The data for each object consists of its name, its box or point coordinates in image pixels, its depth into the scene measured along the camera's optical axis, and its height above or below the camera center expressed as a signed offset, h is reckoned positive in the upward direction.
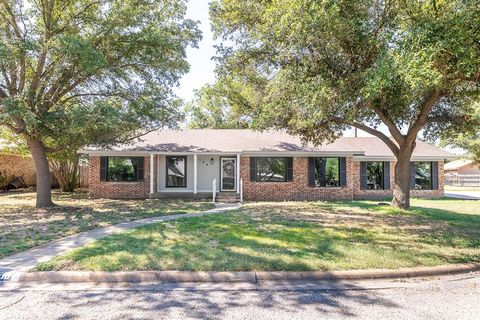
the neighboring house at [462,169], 47.51 +0.14
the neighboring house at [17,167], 21.36 +0.43
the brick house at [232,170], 16.92 +0.10
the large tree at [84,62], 10.37 +3.94
